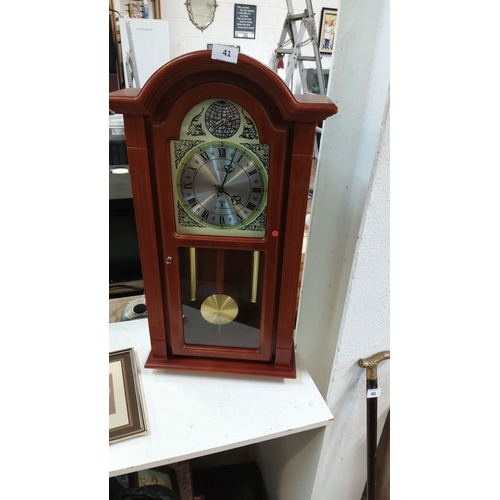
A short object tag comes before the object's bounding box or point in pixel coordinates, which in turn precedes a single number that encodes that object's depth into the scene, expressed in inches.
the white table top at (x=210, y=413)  26.0
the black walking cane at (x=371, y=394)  30.0
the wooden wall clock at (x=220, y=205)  23.1
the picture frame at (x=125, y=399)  26.8
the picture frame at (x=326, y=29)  106.3
